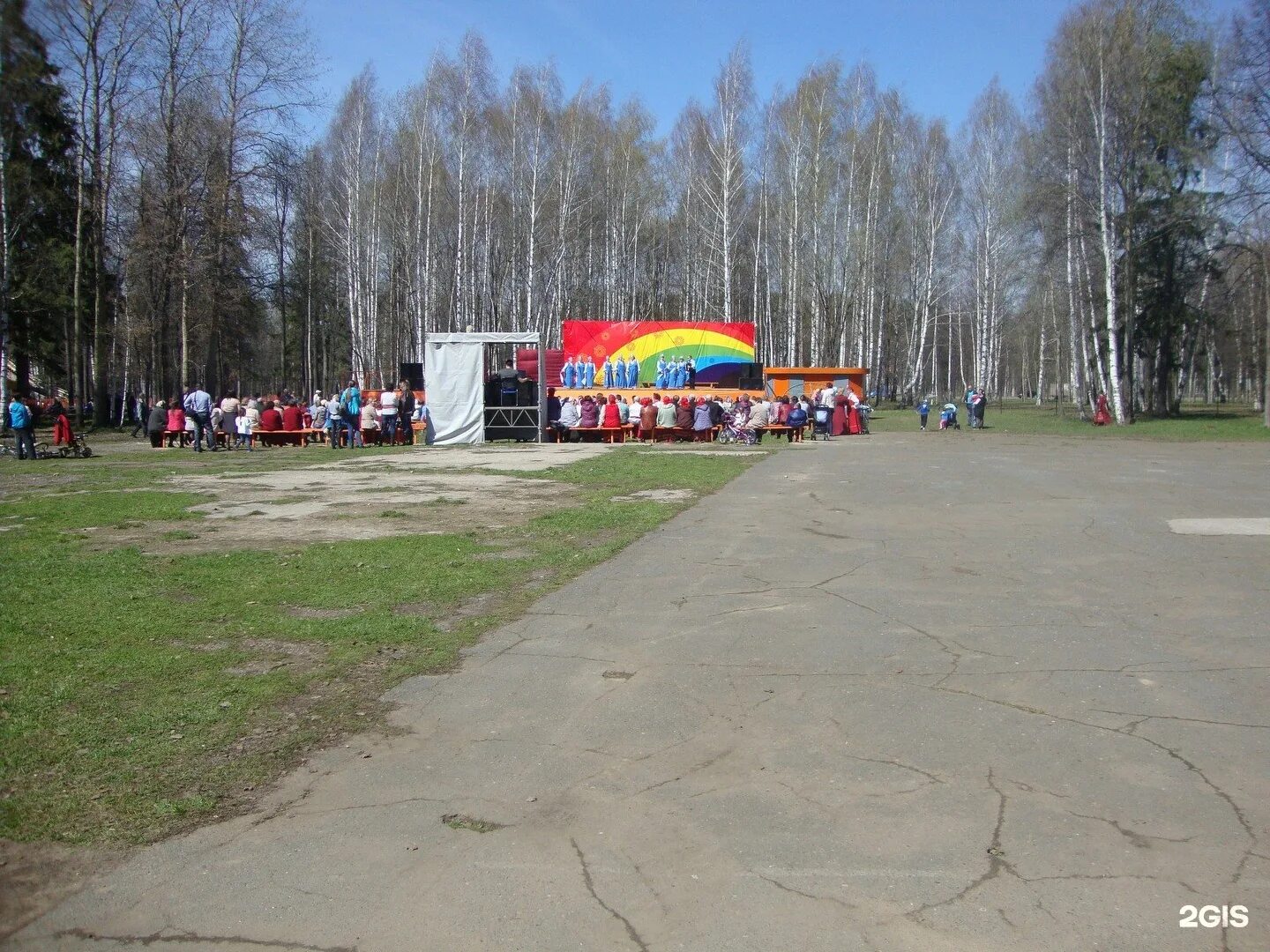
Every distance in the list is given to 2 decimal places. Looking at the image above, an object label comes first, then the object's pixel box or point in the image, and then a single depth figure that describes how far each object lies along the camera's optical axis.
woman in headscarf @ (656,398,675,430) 31.47
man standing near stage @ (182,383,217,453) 27.19
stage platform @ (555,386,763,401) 34.73
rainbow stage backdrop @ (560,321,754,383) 39.38
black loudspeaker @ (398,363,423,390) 36.73
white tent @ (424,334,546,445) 28.36
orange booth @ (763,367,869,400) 41.28
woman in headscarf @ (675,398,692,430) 31.62
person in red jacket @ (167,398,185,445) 28.72
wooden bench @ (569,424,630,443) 31.72
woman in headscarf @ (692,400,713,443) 31.02
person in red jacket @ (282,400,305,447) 30.61
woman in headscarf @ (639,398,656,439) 31.23
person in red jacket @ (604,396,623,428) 31.58
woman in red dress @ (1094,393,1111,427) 38.78
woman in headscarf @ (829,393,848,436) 33.91
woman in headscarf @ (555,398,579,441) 31.61
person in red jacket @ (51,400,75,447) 24.78
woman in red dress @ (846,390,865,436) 34.75
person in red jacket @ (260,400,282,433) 30.14
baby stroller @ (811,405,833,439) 32.88
